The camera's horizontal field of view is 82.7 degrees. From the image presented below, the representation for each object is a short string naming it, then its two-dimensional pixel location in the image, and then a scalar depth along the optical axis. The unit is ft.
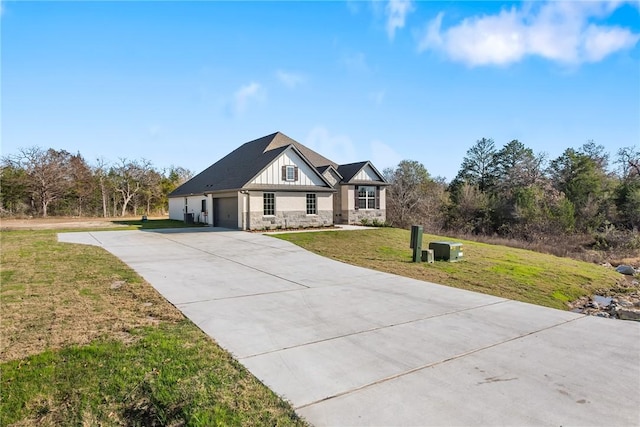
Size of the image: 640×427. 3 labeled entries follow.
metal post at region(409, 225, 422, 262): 40.96
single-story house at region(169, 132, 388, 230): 70.49
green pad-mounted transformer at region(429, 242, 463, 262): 42.42
